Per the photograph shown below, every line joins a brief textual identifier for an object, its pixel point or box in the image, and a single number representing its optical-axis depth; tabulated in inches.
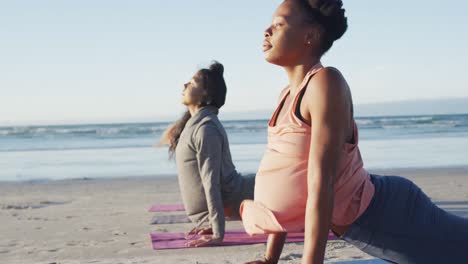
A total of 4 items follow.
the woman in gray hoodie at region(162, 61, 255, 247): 202.4
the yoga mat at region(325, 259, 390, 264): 128.2
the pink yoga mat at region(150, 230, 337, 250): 207.9
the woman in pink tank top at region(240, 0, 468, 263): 89.2
